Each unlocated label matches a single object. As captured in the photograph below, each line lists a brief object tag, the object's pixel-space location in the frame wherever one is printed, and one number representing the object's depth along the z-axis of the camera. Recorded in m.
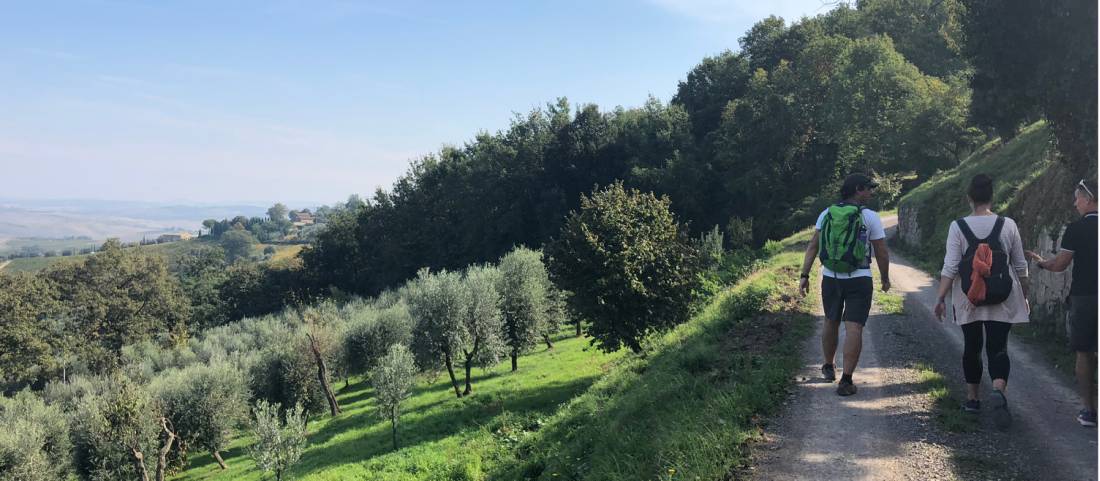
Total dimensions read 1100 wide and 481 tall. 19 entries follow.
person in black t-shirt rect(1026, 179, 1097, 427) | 5.26
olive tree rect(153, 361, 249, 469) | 35.53
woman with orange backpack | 5.39
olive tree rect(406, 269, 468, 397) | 34.88
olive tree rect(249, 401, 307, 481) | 25.91
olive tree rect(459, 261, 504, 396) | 35.41
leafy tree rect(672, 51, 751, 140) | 59.84
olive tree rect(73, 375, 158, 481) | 30.55
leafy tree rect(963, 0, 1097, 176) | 10.25
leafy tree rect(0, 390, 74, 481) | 29.20
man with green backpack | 6.44
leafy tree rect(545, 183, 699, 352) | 20.66
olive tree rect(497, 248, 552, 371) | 38.94
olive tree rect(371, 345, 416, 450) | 28.44
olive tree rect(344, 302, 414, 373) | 45.25
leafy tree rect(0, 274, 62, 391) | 52.62
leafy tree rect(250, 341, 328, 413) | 40.78
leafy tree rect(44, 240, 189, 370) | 63.41
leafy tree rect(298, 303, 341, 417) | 39.25
